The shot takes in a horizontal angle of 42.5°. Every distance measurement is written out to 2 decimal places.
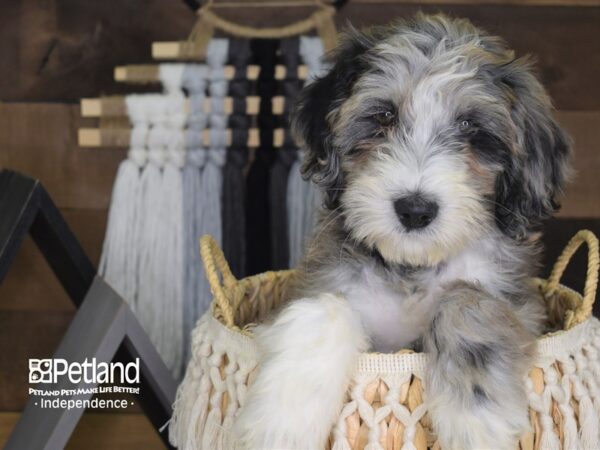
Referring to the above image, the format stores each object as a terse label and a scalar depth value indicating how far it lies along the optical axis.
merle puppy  0.46
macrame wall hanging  0.87
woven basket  0.48
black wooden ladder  0.67
